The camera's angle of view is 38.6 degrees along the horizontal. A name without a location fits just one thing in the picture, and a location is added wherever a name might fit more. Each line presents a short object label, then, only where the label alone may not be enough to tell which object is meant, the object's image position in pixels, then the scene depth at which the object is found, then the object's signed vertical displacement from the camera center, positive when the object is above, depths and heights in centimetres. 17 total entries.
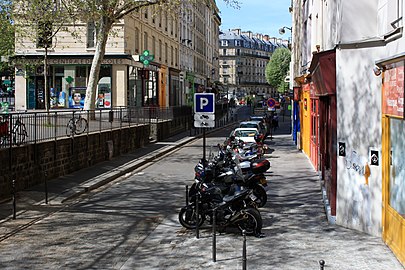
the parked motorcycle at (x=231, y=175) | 1252 -144
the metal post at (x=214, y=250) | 869 -209
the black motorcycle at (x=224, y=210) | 1033 -180
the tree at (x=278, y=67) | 11369 +898
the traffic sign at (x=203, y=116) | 1385 -9
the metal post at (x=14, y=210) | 1190 -199
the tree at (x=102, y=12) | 2594 +459
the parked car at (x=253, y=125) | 3108 -70
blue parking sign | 1381 +23
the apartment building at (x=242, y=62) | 15200 +1353
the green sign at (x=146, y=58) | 4016 +386
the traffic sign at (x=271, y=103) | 4206 +65
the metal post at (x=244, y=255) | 708 -177
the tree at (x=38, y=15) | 2591 +457
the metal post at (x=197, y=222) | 1033 -197
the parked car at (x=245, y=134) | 2730 -106
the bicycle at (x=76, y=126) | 1959 -43
